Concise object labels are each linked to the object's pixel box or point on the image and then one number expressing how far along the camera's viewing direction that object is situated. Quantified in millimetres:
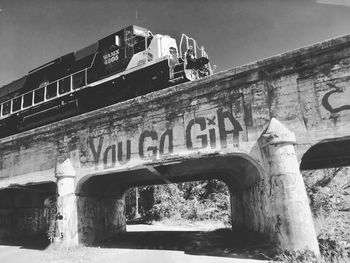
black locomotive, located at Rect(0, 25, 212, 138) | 10406
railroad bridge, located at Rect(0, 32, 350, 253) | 6488
